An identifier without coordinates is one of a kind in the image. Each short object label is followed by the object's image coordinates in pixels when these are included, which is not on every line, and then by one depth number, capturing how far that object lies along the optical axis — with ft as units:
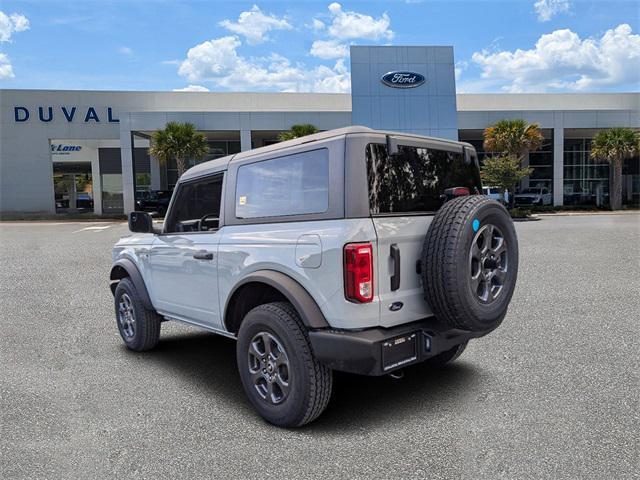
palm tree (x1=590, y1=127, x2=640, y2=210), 106.11
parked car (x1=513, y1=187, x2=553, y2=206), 116.26
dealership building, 106.22
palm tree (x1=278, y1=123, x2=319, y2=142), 97.86
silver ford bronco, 10.16
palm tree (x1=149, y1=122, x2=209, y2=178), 97.14
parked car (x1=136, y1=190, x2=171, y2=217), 107.14
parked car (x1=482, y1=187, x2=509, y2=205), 98.43
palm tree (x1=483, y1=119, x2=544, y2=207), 100.89
